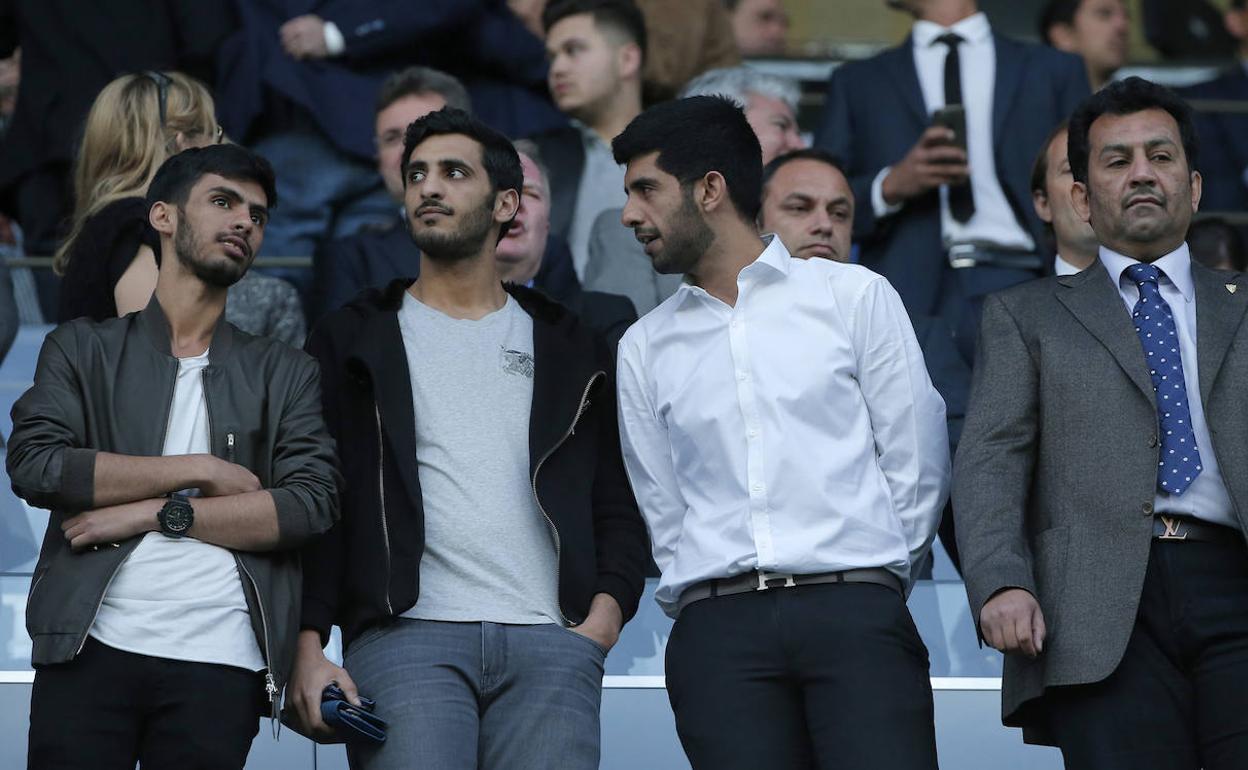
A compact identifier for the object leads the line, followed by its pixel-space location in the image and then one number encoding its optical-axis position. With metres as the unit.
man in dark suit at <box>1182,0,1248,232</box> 16.45
